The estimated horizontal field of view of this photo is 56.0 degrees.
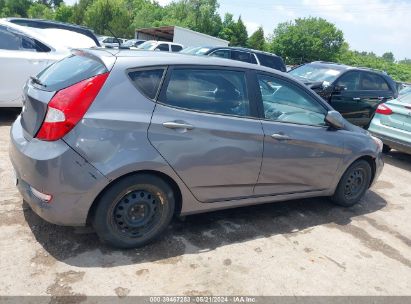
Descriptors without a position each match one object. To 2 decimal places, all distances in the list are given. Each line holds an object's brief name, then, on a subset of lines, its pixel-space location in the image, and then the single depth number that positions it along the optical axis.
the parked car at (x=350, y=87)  8.87
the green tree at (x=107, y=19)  46.34
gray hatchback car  2.83
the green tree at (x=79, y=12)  55.09
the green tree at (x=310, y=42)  61.78
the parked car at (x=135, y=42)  23.95
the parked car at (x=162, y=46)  20.70
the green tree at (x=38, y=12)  65.79
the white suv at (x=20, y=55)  6.05
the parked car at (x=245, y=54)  11.04
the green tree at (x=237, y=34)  55.94
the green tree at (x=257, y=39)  57.16
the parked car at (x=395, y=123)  6.82
